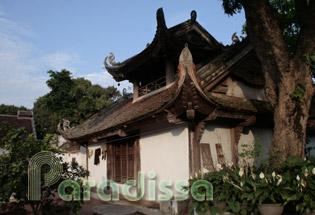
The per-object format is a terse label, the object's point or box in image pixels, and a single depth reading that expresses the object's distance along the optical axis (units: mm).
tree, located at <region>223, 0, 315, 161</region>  5945
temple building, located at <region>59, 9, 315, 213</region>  6461
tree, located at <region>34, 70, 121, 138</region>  27547
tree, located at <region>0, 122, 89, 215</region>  4910
